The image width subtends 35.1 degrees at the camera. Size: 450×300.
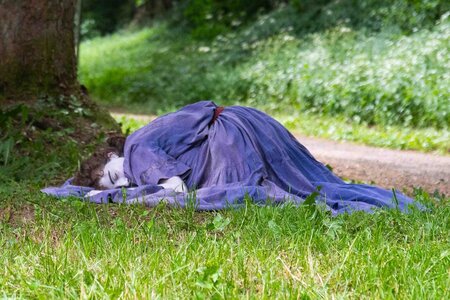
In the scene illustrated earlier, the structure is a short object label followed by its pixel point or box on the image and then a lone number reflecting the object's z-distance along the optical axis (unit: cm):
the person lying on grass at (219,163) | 486
